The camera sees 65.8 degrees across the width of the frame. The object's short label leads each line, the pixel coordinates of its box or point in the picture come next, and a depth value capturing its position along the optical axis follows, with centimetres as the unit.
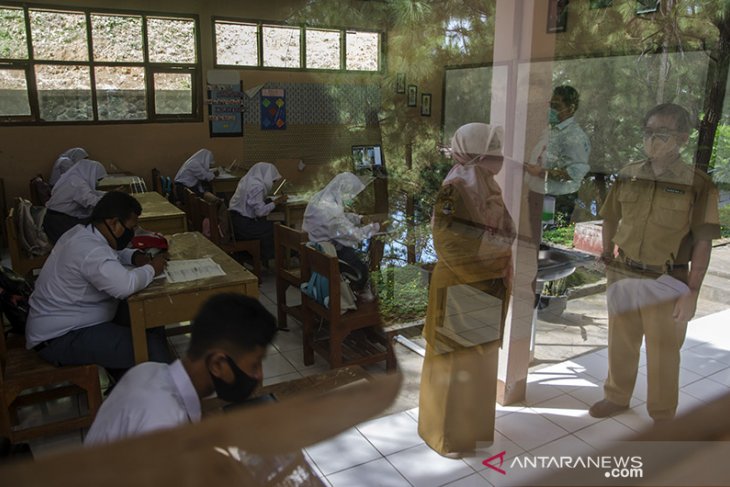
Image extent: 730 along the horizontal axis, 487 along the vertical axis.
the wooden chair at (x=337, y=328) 219
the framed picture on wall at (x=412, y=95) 309
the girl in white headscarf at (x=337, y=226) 280
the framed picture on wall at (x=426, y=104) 269
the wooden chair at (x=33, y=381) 157
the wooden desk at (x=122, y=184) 405
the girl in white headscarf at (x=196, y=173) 447
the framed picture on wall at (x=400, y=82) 336
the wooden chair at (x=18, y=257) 285
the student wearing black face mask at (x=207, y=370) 72
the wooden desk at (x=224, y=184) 463
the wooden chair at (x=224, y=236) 332
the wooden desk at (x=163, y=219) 295
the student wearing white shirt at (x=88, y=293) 169
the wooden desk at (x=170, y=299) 174
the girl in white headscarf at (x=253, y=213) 356
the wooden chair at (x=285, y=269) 257
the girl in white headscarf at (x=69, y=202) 336
